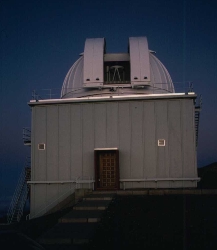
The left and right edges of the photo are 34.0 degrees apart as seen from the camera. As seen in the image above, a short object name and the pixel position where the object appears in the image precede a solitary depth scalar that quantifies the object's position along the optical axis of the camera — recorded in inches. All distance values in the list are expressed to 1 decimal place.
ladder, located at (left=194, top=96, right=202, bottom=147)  807.1
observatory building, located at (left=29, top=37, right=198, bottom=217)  720.3
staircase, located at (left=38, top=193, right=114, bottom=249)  305.6
